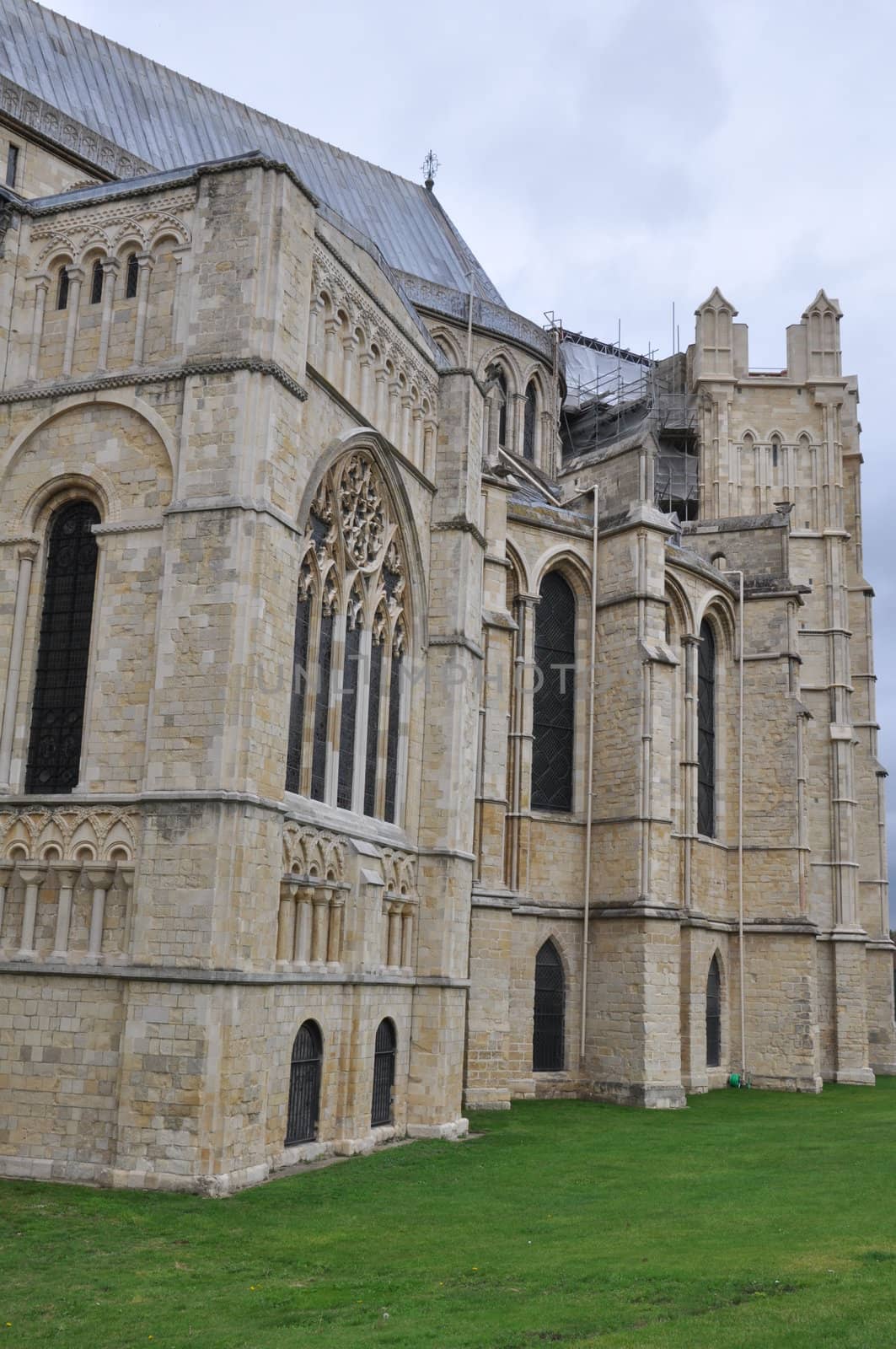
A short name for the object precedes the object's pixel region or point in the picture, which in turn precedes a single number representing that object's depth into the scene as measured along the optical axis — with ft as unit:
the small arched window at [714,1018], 100.89
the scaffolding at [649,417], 144.36
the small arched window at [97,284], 57.21
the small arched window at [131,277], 56.39
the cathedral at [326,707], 49.60
